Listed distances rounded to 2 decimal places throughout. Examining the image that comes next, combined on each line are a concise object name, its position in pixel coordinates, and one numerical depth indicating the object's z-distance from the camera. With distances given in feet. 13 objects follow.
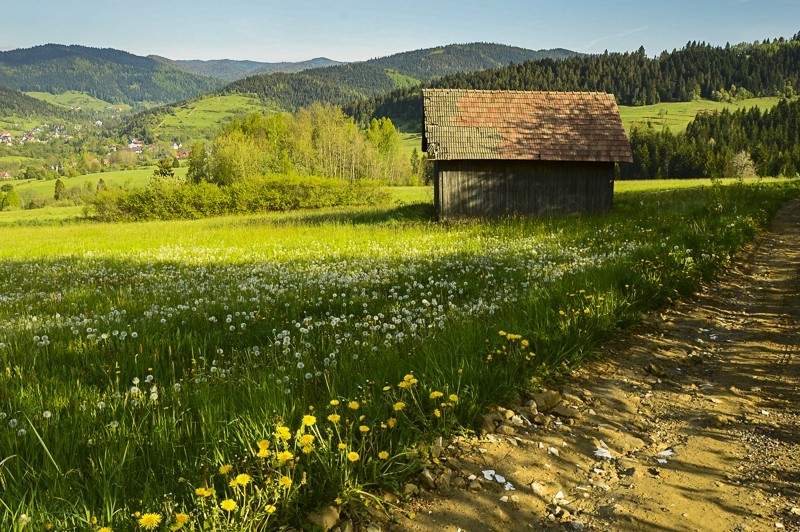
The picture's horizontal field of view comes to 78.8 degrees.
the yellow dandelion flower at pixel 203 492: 8.15
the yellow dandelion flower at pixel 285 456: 9.02
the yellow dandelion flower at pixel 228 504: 7.66
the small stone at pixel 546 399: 15.23
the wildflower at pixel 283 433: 9.39
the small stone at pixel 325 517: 9.53
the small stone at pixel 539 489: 11.01
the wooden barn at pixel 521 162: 88.22
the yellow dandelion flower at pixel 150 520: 7.27
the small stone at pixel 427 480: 11.19
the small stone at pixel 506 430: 13.65
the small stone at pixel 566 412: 14.83
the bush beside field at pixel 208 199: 161.38
